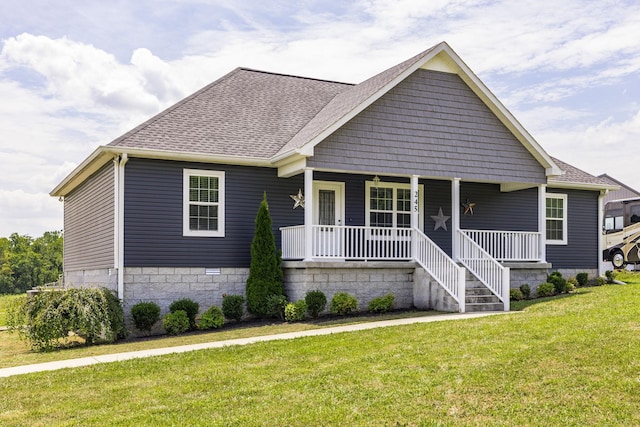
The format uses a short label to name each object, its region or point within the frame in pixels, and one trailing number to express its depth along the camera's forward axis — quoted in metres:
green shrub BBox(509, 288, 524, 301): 18.94
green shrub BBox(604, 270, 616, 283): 23.77
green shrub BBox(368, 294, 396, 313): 17.28
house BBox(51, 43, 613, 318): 17.34
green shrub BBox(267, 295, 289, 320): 17.14
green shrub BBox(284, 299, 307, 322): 16.61
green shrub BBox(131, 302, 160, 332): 16.53
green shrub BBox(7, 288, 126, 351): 15.23
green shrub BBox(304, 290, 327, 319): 16.81
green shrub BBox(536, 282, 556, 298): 19.75
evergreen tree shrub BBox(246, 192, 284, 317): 17.44
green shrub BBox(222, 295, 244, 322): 17.28
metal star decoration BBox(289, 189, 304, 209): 18.56
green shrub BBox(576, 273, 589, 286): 22.83
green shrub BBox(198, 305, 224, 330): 16.70
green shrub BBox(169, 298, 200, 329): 16.92
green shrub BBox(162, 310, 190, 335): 16.38
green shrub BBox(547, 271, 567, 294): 20.48
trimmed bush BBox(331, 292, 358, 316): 17.03
